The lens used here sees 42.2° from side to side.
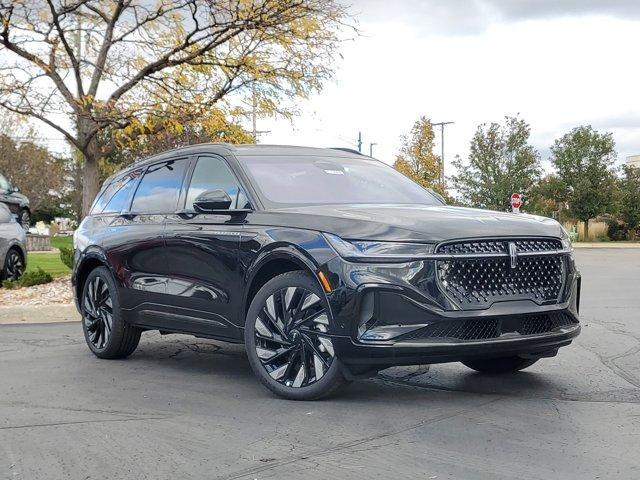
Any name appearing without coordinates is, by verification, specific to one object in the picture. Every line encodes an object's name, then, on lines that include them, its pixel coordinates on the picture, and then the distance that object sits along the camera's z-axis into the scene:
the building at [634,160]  104.06
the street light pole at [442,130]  59.10
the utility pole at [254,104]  14.71
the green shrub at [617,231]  62.86
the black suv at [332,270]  5.01
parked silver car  13.87
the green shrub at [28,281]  13.57
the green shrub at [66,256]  14.13
